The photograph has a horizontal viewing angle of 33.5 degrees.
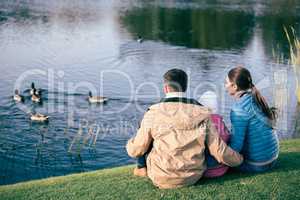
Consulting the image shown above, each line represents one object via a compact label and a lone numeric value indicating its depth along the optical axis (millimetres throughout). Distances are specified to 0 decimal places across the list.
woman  6656
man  6285
